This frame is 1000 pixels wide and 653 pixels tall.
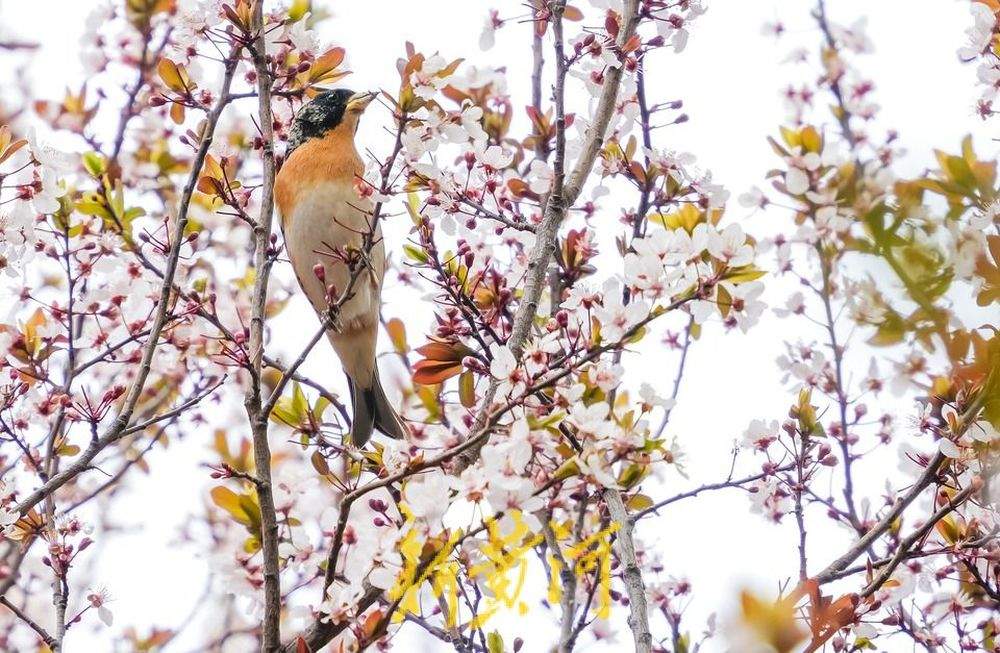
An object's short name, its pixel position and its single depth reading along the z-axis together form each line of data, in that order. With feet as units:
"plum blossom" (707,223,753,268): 17.83
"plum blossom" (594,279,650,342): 18.35
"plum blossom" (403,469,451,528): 17.13
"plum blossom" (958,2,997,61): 25.63
